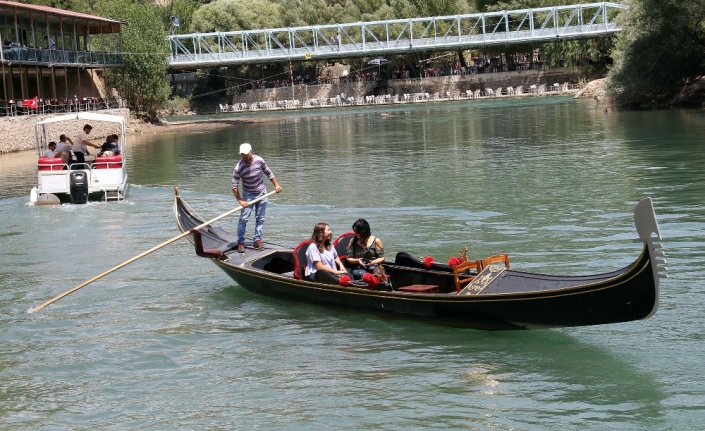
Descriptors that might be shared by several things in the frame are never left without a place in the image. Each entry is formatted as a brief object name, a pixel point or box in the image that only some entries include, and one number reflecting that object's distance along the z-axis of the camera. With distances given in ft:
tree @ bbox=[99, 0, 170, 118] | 210.18
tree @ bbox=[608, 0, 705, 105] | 148.15
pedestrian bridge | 264.52
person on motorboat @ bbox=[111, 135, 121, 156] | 82.48
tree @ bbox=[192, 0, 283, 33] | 317.01
